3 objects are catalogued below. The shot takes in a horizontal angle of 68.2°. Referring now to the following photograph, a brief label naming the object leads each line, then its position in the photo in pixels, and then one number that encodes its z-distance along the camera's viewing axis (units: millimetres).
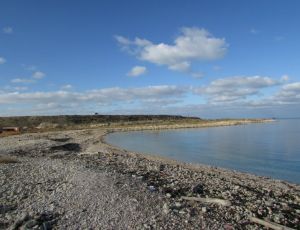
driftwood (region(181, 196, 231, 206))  8772
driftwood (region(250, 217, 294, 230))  7090
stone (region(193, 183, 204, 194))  10237
